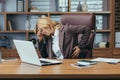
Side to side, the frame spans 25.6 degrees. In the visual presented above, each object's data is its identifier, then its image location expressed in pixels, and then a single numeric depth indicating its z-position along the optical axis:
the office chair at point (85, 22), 3.14
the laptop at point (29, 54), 2.11
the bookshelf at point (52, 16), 4.73
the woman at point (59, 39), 2.99
